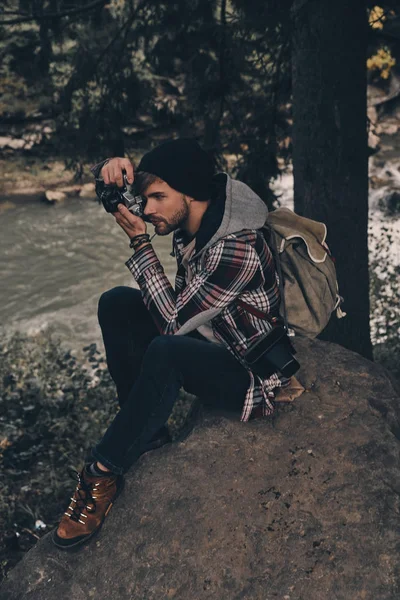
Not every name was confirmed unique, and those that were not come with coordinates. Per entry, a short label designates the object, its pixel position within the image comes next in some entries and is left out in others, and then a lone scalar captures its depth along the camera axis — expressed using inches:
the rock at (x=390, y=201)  545.4
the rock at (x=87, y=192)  689.6
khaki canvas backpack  136.3
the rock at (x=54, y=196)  668.7
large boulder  109.9
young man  123.0
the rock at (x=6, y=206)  648.4
